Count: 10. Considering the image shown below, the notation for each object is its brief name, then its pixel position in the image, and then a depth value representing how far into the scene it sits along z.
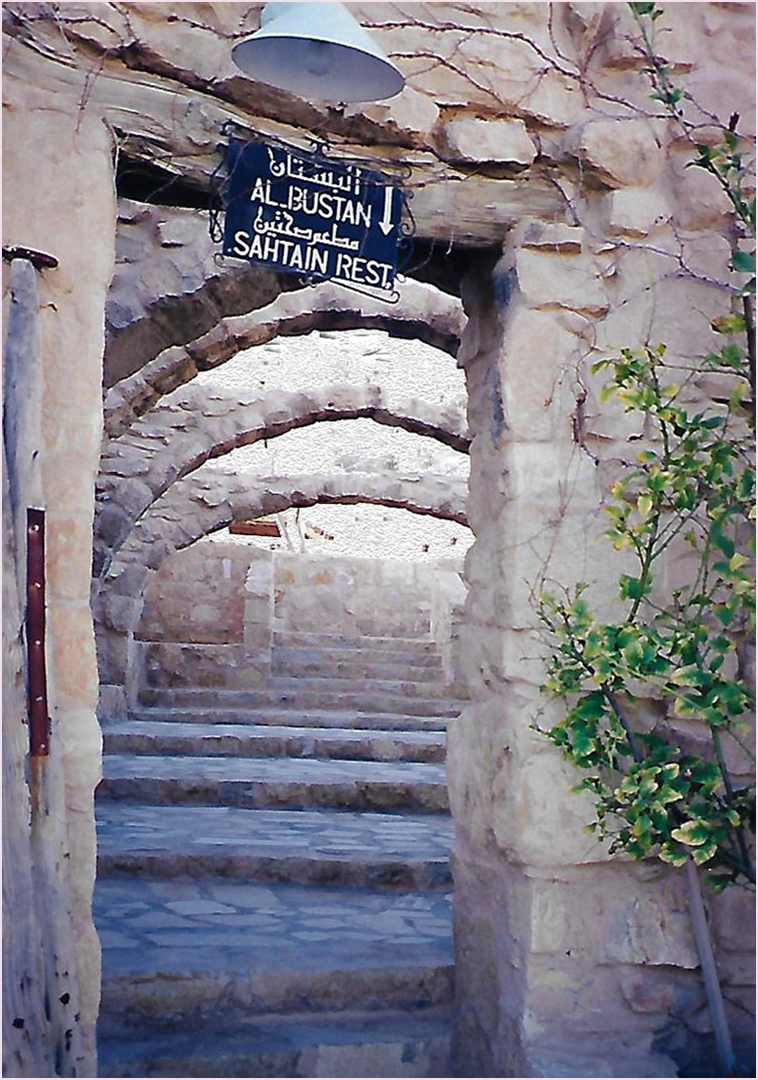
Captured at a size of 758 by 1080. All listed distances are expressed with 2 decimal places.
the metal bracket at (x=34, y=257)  2.47
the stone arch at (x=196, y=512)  8.32
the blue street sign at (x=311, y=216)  2.72
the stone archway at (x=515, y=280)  2.56
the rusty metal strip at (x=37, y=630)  2.38
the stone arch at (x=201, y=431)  7.83
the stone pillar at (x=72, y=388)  2.52
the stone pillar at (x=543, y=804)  2.73
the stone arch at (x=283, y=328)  6.65
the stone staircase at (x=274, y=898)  3.26
